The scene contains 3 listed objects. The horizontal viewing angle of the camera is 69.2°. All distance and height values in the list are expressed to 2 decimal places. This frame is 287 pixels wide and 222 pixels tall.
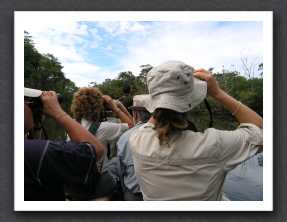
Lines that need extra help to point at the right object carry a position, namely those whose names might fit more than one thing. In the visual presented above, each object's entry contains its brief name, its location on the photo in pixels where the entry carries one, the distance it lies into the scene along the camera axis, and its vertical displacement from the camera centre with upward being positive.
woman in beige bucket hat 0.83 -0.13
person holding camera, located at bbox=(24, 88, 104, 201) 0.87 -0.19
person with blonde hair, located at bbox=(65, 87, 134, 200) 1.62 -0.11
